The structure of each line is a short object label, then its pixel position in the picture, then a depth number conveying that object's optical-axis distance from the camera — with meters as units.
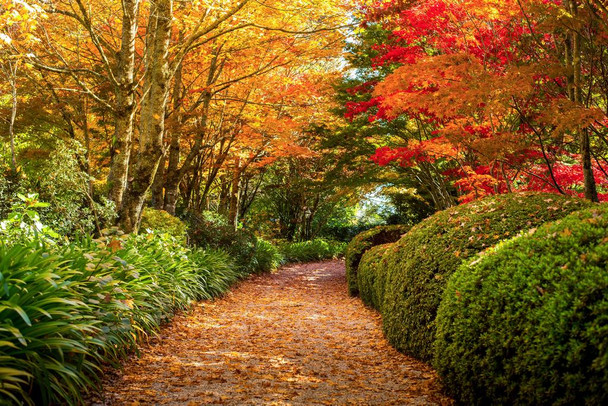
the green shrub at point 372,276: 6.61
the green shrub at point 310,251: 17.59
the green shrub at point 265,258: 12.88
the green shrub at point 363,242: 10.03
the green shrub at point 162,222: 8.76
